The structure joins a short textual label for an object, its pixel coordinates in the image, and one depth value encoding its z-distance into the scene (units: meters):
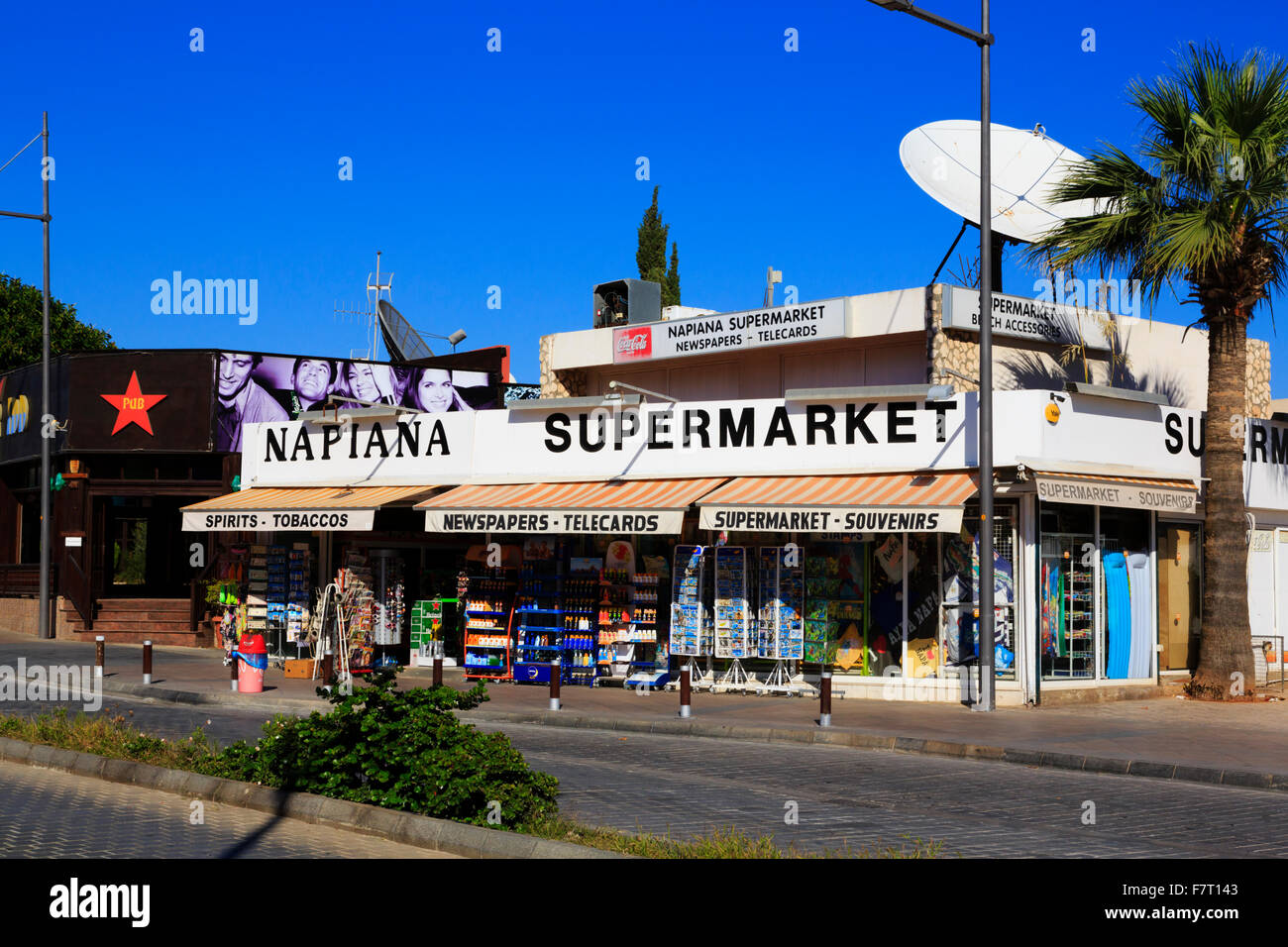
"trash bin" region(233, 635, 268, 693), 20.55
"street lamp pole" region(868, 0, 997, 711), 17.78
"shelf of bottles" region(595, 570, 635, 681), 22.00
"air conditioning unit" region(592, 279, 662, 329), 29.22
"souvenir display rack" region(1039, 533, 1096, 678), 19.86
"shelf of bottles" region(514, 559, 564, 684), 22.61
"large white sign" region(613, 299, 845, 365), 24.28
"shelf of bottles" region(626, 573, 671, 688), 21.86
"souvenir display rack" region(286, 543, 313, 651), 26.05
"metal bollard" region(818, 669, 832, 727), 16.34
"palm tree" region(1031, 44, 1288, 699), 18.73
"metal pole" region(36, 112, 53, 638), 31.92
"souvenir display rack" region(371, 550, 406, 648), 25.22
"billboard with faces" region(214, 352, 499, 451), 33.75
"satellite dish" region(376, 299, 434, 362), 43.88
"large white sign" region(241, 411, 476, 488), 24.56
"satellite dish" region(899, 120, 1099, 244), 22.86
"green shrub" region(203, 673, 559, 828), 9.01
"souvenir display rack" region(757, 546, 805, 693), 20.72
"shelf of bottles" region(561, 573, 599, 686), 22.41
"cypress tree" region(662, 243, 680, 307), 47.94
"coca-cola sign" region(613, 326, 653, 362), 27.31
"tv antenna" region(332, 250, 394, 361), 46.43
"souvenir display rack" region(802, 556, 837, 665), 20.59
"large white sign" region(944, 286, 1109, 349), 22.69
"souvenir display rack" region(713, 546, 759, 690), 21.12
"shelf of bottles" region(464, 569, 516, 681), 23.17
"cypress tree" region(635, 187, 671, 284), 49.03
